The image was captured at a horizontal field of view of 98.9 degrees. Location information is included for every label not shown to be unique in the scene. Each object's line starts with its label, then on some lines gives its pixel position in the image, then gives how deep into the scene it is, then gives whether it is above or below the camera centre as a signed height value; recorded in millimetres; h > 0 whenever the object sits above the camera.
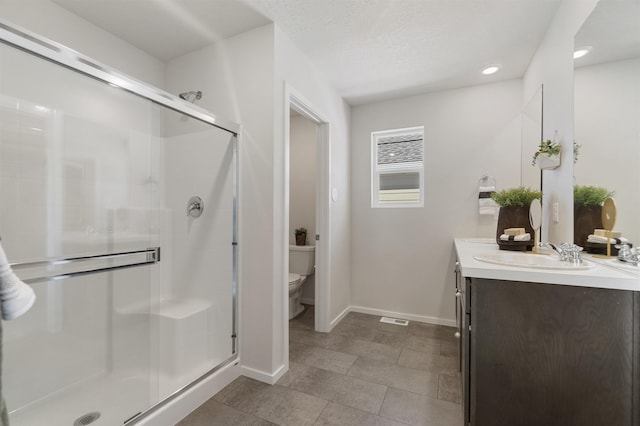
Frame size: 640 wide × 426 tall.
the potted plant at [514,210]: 1952 +13
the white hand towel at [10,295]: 535 -171
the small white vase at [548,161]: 1774 +338
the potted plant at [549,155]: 1771 +381
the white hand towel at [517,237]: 1806 -172
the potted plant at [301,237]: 3504 -331
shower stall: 1490 -172
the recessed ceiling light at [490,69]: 2481 +1314
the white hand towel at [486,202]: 2707 +96
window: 3121 +515
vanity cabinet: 1034 -578
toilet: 3213 -656
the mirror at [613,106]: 1211 +520
